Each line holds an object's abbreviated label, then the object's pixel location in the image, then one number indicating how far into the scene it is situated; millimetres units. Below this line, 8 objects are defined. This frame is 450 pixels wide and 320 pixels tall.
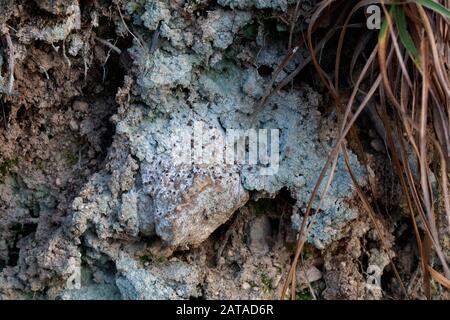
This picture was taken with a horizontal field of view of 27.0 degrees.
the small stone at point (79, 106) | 620
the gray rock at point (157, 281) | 585
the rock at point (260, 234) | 617
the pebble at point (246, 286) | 607
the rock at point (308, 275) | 619
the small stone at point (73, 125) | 618
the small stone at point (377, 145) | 623
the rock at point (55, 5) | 573
